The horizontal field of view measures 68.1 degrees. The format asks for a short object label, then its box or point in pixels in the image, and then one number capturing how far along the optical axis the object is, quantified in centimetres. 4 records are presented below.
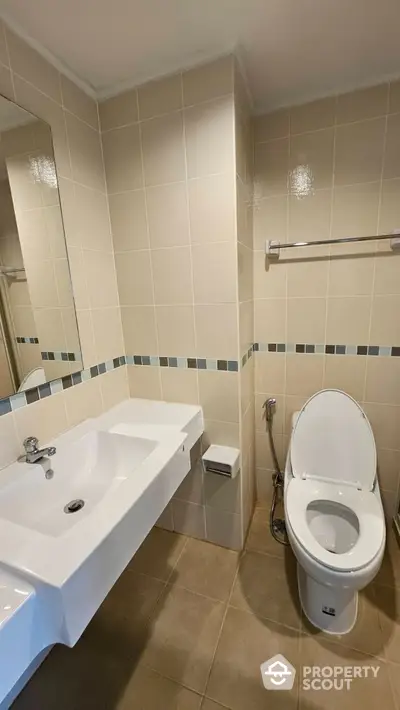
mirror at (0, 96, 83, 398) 103
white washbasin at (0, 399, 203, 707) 60
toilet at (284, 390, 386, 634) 107
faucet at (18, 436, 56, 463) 101
